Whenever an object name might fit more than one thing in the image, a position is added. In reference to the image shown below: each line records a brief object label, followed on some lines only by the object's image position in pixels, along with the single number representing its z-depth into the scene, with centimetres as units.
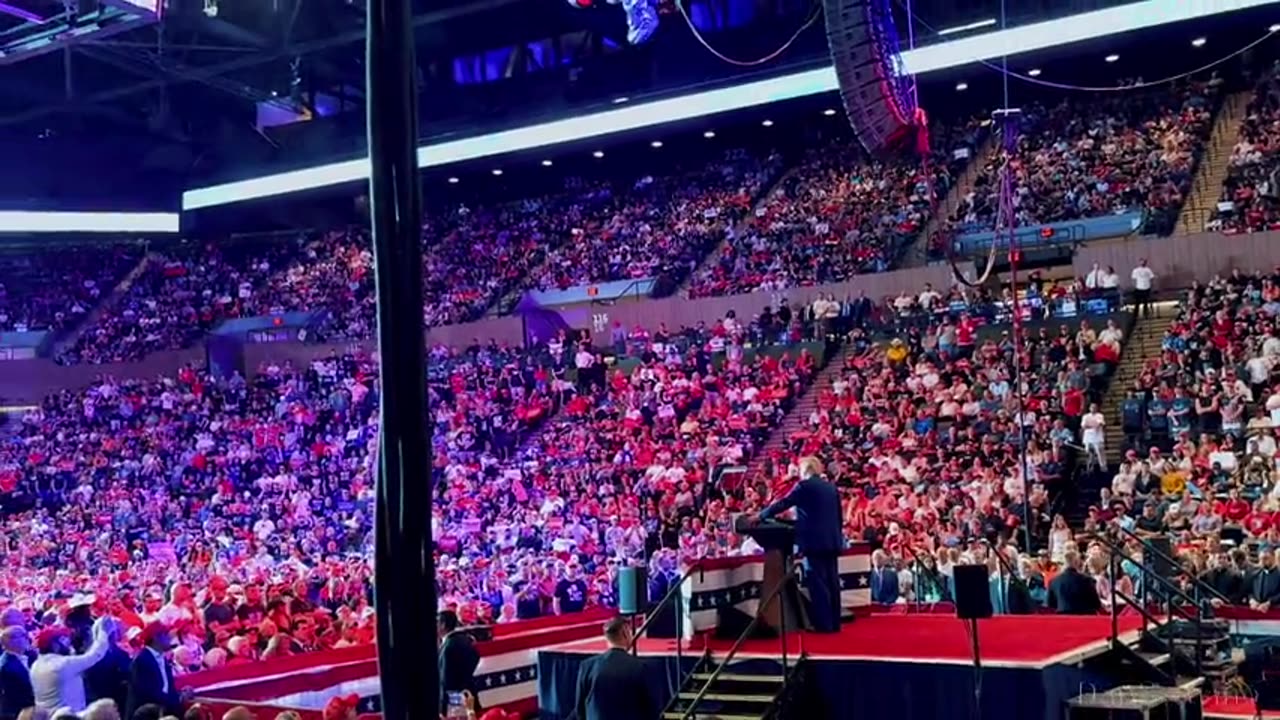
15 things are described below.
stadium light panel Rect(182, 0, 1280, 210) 2425
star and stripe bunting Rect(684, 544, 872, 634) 948
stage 783
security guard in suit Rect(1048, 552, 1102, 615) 1146
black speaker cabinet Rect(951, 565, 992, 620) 789
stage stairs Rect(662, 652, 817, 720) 830
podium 927
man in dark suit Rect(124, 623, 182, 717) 814
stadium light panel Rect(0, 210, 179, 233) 3288
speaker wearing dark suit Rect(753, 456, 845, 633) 912
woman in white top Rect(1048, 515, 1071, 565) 1470
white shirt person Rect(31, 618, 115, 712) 833
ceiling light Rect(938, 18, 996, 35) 2542
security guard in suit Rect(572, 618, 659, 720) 725
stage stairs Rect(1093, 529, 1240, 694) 859
